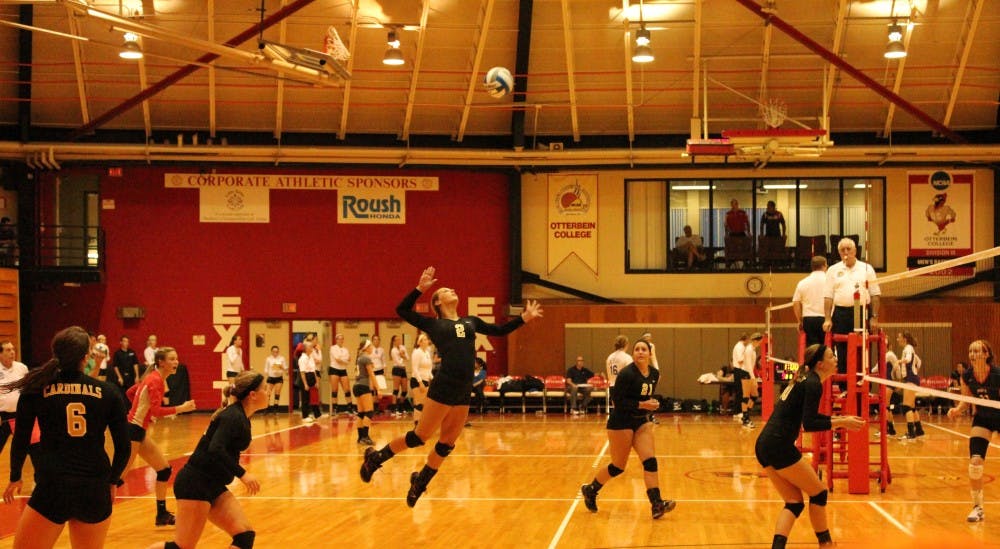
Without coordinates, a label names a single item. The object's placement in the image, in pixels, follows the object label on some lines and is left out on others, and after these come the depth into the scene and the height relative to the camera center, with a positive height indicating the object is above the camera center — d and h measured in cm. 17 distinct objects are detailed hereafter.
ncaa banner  2808 +150
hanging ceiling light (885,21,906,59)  2214 +473
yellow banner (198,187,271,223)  2827 +185
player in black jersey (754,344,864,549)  848 -137
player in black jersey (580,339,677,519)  1106 -160
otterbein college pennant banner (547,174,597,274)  2858 +145
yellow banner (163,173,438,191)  2823 +250
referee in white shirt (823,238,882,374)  1264 -24
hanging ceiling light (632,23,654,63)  2242 +485
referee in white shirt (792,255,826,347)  1349 -42
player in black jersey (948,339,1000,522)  1070 -148
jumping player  971 -80
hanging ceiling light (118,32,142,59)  2053 +446
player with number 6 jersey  602 -101
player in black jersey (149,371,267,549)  729 -144
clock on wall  2805 -38
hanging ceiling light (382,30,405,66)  2256 +474
